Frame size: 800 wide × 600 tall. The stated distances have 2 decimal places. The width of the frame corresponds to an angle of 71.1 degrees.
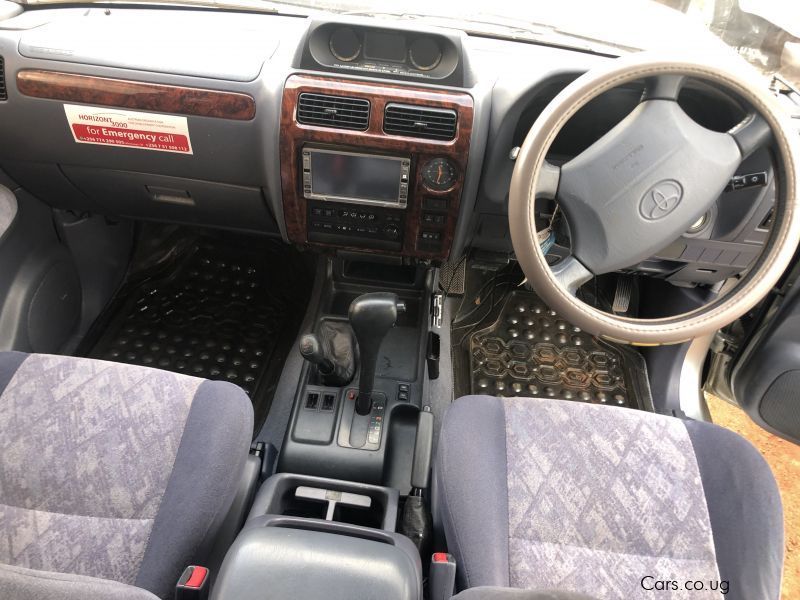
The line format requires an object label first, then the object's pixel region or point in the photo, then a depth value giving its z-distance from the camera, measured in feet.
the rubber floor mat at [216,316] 6.09
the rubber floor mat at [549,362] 6.26
